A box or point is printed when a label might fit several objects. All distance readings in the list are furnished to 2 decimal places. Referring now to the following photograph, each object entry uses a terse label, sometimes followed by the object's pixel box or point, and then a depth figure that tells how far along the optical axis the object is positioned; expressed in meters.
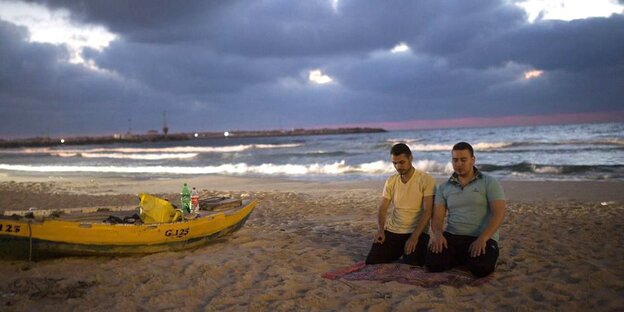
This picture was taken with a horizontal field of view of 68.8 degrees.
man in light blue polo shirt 4.55
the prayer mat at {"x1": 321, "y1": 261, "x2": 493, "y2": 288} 4.64
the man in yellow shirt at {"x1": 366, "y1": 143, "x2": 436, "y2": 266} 5.01
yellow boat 5.30
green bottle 6.99
